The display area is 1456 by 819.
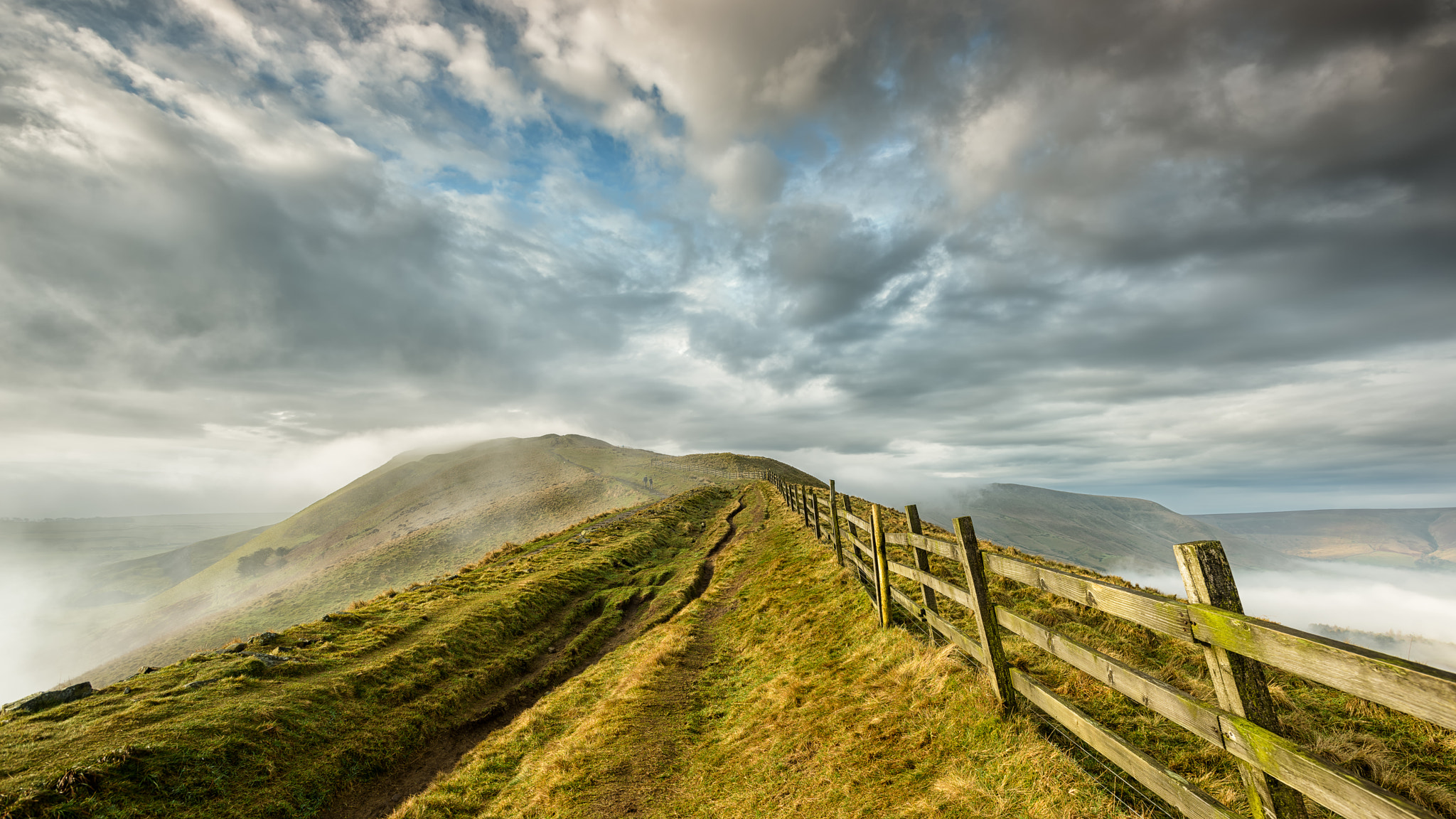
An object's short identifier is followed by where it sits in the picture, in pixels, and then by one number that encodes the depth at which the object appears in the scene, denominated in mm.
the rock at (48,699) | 12094
